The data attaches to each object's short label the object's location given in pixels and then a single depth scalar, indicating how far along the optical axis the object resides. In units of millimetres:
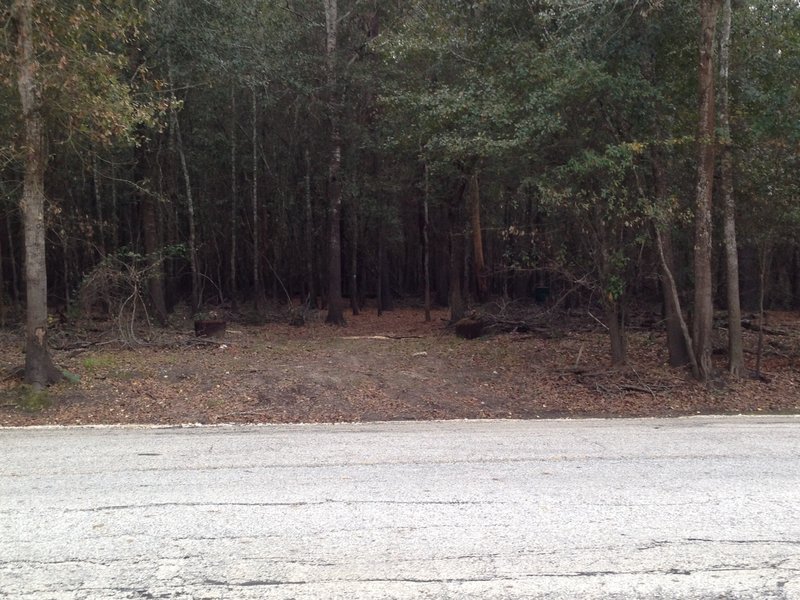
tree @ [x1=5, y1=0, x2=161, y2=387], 9766
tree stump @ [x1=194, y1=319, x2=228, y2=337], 17078
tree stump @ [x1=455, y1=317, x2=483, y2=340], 17812
